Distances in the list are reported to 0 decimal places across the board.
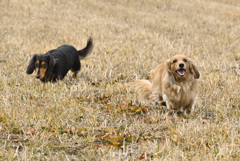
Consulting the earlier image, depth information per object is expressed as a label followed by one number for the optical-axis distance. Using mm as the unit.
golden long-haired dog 6809
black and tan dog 8862
